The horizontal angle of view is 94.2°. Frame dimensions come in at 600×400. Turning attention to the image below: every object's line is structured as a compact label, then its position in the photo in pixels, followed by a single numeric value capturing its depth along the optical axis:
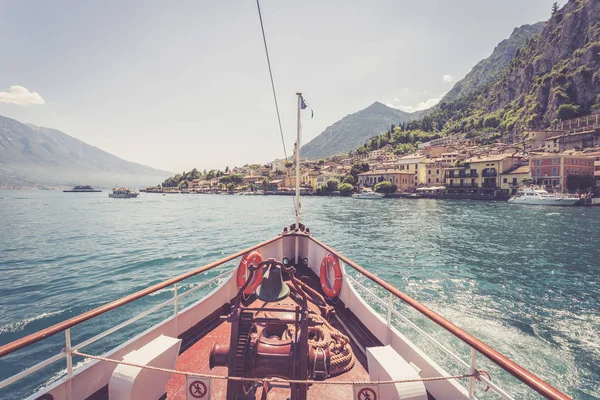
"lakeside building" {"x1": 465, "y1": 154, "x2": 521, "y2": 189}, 58.91
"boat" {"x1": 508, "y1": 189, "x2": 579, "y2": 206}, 43.59
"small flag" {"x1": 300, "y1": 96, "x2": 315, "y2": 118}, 7.61
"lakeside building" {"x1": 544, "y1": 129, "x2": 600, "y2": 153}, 60.62
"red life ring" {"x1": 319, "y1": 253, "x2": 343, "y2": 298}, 4.87
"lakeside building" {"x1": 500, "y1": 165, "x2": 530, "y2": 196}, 54.94
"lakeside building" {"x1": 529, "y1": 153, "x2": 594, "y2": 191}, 49.40
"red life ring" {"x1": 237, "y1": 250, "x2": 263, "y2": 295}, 4.96
